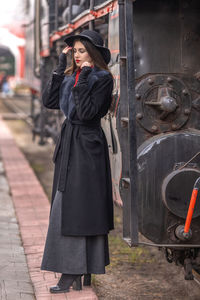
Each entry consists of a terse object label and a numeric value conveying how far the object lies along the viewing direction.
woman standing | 7.41
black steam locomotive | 6.91
